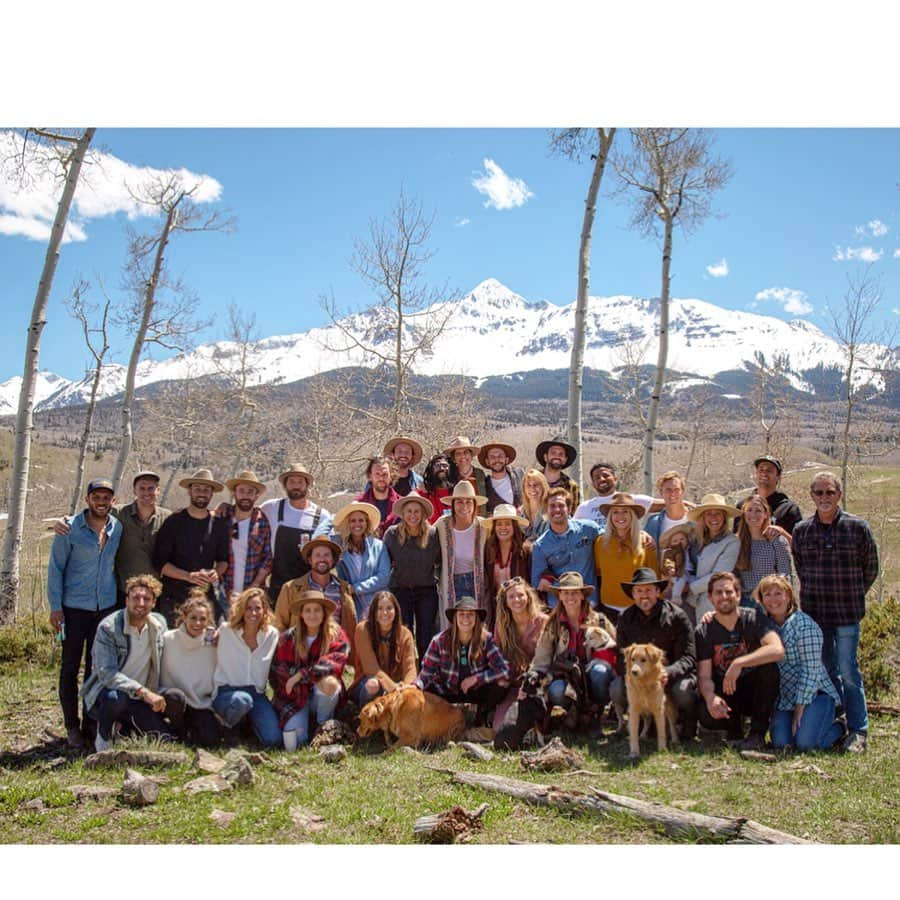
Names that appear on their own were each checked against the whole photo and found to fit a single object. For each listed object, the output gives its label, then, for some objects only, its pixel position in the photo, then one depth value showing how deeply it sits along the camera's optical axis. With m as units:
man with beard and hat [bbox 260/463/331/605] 8.05
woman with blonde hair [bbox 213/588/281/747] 6.93
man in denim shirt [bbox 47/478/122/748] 7.14
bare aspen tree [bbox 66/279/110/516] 24.90
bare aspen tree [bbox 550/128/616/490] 12.80
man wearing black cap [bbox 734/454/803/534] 7.65
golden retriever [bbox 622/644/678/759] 6.43
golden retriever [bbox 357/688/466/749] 6.86
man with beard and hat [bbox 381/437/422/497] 8.91
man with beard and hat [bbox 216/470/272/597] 7.95
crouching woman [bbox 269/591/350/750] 7.04
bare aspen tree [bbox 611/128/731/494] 15.48
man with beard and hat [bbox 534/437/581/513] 8.81
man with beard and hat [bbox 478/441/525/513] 8.85
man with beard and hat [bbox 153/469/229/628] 7.58
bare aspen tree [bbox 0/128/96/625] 11.63
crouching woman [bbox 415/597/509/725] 7.16
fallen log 4.69
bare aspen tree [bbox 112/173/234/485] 21.45
